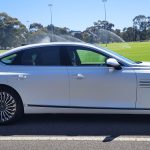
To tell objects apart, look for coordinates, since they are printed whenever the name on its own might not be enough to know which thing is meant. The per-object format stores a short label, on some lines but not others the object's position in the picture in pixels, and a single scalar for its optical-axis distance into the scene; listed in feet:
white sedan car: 14.76
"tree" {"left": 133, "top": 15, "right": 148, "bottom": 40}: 233.24
